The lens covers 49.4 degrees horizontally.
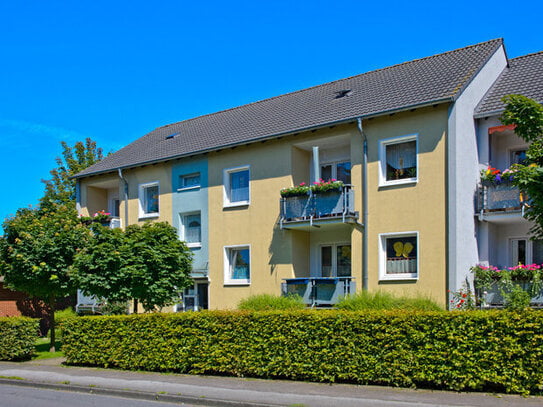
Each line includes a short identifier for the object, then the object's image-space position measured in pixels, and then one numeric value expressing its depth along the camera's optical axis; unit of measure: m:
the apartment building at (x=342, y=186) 16.89
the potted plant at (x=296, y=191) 19.11
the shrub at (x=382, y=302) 15.59
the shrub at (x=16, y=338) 17.61
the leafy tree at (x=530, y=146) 9.89
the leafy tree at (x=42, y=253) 18.31
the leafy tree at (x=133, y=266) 16.59
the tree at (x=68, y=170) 36.72
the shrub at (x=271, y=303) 17.42
